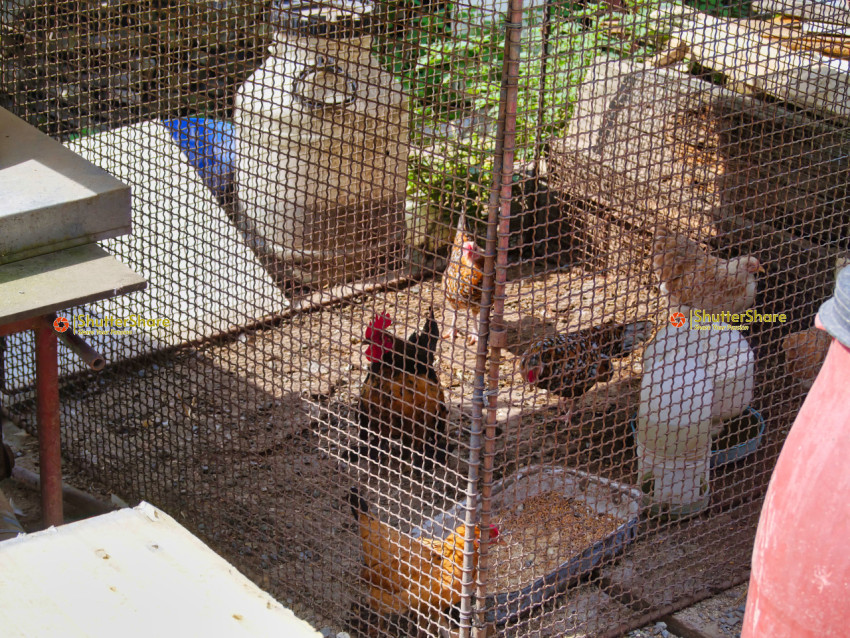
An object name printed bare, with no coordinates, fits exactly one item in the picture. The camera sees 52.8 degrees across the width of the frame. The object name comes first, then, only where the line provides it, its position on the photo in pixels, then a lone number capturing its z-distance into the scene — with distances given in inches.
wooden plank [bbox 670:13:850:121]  110.2
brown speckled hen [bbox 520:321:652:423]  145.6
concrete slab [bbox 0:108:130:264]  99.5
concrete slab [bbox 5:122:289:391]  140.2
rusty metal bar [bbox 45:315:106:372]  97.3
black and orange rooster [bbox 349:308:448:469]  139.0
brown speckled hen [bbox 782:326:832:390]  141.3
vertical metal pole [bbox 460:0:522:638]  80.1
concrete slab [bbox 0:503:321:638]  57.9
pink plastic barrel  69.9
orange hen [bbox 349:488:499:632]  105.0
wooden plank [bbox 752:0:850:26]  110.7
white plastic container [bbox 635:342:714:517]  127.6
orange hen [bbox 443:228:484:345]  169.4
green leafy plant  84.4
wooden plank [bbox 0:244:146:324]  91.7
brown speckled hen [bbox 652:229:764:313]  160.7
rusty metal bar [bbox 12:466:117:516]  138.6
